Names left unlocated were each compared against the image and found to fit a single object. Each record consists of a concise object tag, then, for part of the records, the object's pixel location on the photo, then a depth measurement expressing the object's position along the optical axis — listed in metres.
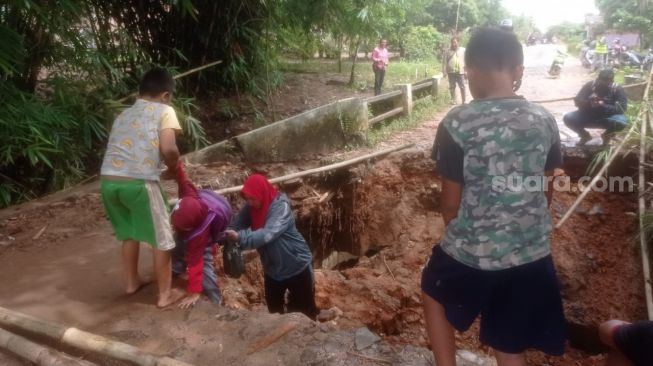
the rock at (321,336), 2.63
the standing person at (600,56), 15.08
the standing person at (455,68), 9.84
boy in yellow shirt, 2.66
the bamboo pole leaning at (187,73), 6.19
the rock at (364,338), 2.59
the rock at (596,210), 5.58
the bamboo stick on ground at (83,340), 2.24
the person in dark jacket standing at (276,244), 3.04
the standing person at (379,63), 10.41
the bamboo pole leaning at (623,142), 4.81
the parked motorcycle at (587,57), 16.55
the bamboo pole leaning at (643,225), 3.91
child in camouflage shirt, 1.59
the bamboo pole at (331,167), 4.96
